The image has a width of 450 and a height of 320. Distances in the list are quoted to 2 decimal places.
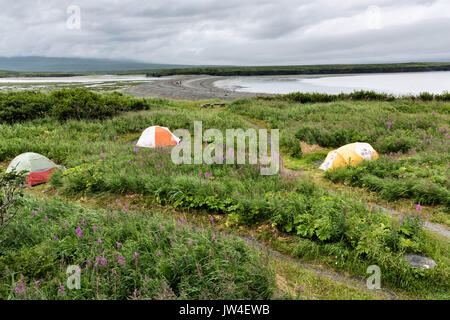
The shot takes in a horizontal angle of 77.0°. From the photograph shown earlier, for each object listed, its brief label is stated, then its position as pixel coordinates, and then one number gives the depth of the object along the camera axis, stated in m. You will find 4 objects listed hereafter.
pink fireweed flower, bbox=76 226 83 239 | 5.44
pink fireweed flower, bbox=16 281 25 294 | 3.85
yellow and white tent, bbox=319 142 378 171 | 11.30
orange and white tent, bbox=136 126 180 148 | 14.92
